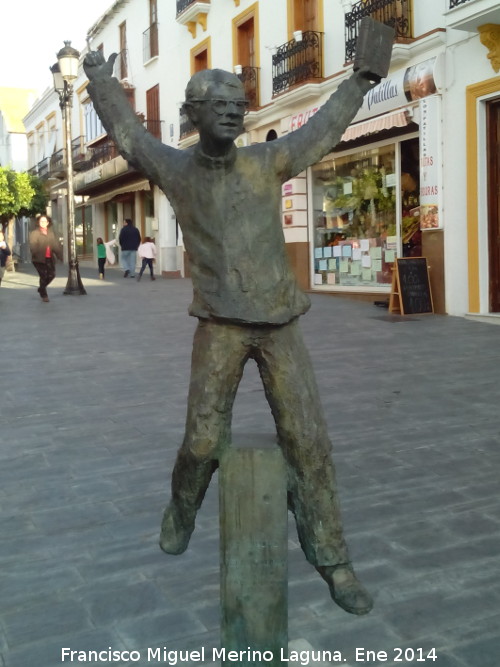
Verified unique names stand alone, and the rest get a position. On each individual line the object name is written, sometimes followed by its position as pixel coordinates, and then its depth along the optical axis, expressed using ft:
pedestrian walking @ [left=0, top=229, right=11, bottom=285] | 70.10
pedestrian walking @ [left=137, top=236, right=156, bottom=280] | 72.90
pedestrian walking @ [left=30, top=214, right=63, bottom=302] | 48.60
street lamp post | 54.65
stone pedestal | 7.82
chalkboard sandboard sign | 40.47
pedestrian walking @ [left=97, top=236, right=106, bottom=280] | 79.41
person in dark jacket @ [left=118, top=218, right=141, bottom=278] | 75.05
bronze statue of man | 8.29
